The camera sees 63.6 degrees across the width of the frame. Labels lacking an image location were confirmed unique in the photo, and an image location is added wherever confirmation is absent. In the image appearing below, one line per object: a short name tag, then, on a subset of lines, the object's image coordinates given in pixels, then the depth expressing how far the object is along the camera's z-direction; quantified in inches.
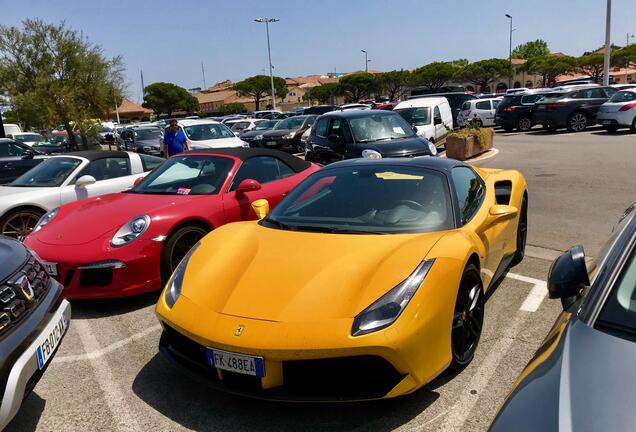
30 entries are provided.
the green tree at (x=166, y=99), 2945.4
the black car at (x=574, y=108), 718.5
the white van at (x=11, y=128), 1163.0
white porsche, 255.1
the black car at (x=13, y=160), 436.0
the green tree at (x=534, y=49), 3887.8
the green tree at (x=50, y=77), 736.3
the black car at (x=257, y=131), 780.6
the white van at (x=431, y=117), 584.4
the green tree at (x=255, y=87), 3100.4
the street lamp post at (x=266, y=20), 1872.5
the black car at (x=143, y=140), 742.5
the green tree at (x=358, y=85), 2876.5
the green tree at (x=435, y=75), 2755.9
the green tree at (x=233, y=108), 2808.6
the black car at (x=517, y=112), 802.8
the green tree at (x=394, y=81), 2844.5
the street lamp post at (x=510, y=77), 2384.1
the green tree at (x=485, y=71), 2704.2
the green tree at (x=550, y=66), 2559.1
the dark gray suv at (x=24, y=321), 91.5
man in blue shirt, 407.2
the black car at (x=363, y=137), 368.5
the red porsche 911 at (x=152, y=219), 170.4
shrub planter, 530.3
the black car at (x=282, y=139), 722.2
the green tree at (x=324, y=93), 3122.5
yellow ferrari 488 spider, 99.0
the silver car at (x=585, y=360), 58.7
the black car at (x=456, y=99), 1007.6
